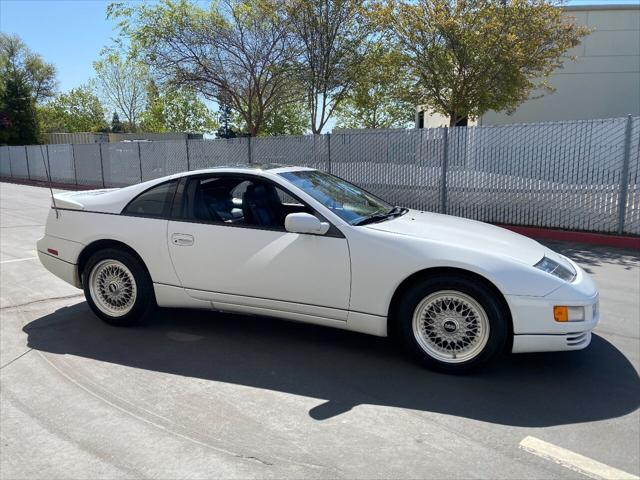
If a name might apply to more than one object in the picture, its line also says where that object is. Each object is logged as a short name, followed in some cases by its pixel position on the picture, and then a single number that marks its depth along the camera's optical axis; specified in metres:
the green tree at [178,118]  50.78
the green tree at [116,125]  55.31
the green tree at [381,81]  17.55
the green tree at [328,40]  16.67
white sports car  3.64
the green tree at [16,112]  38.81
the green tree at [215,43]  17.53
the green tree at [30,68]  44.28
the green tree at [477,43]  15.70
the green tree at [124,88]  46.97
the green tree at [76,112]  53.56
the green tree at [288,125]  48.38
